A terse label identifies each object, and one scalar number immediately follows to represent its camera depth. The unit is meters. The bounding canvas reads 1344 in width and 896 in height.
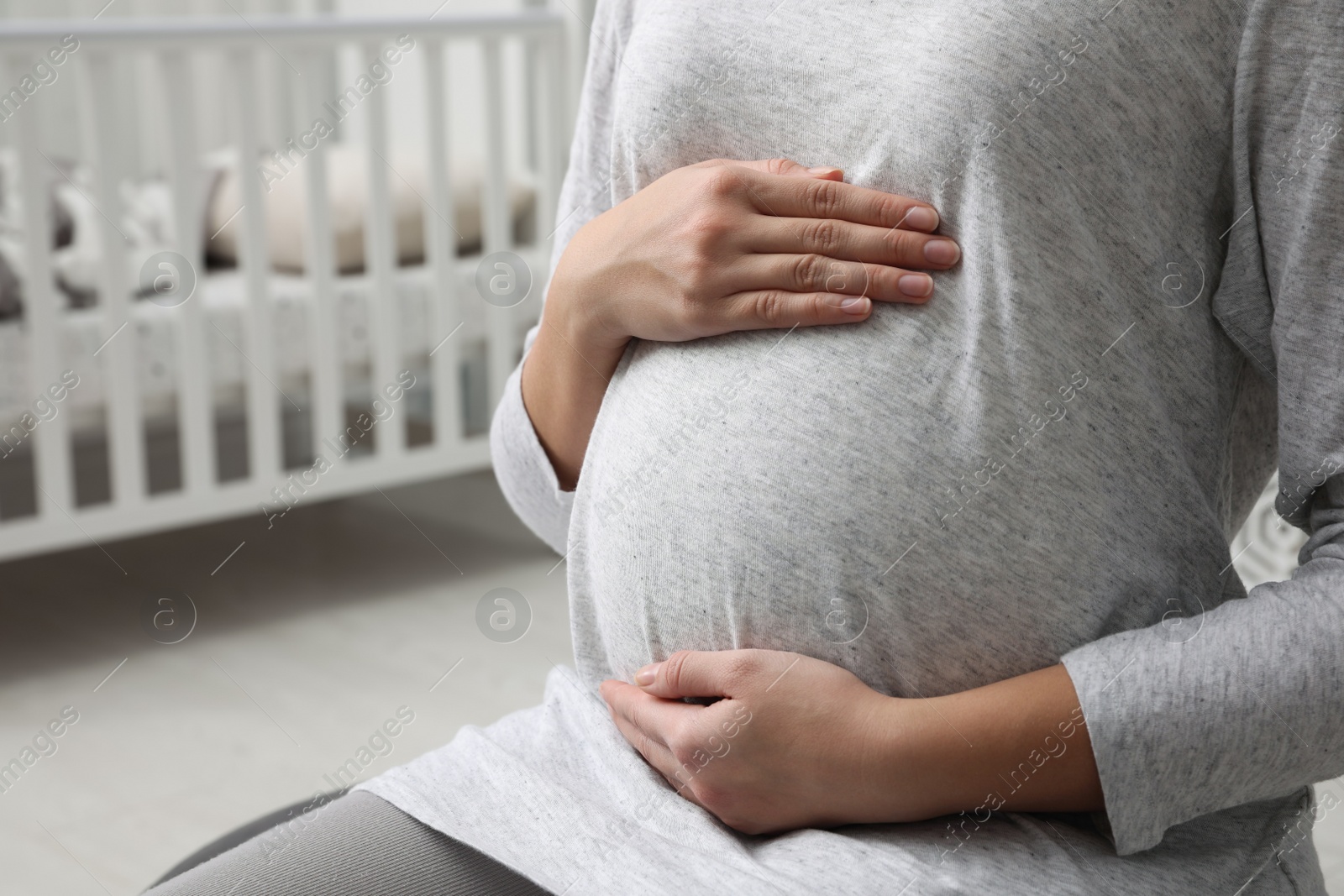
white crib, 2.84
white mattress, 2.85
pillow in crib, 3.32
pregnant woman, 1.16
